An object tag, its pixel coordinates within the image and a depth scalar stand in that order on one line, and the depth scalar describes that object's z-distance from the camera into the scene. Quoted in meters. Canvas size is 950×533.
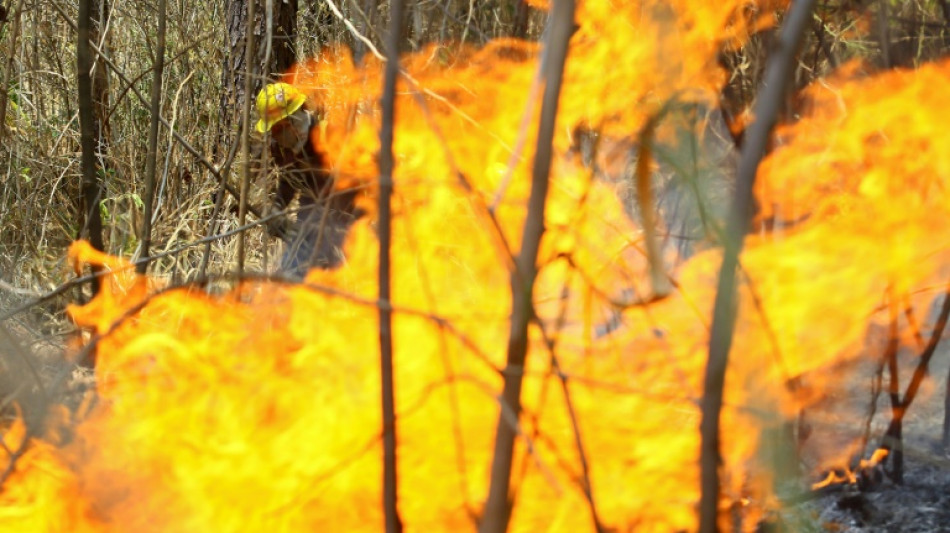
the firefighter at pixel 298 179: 7.07
